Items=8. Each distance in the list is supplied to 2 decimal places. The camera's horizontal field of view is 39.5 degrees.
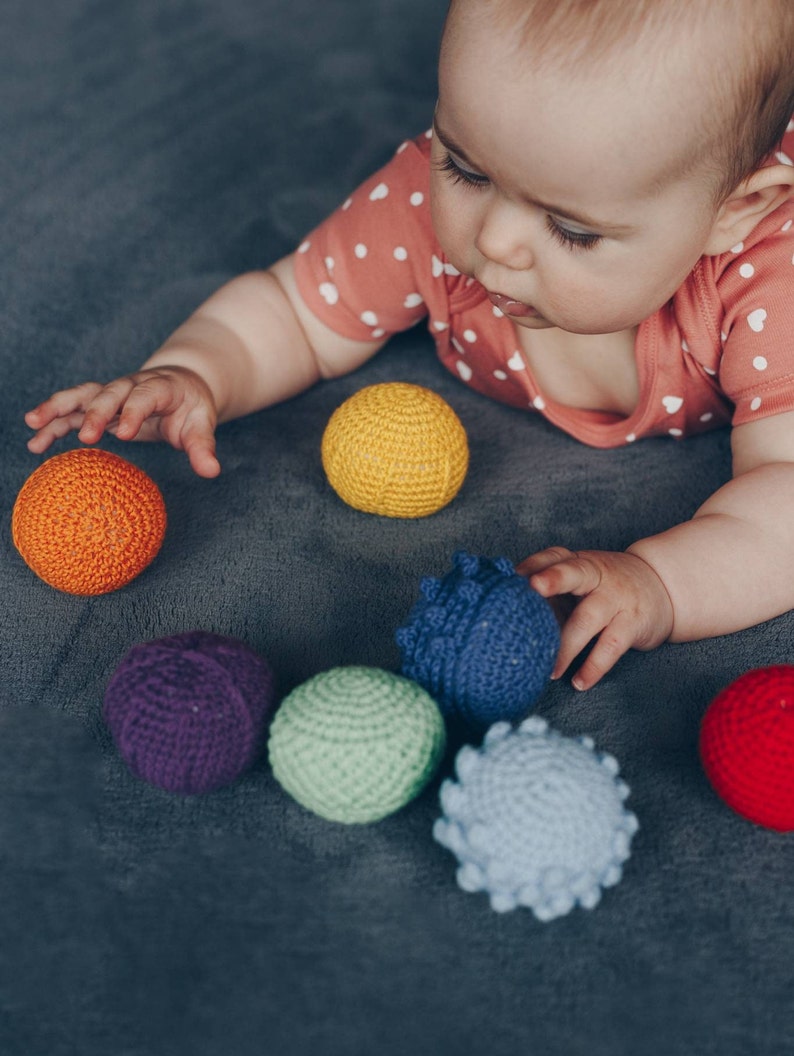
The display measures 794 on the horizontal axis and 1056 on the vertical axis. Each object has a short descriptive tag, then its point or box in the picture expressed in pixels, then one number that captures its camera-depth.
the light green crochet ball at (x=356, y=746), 0.65
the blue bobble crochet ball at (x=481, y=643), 0.70
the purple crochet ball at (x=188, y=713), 0.67
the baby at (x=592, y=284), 0.72
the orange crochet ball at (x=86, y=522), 0.79
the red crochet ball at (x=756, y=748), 0.67
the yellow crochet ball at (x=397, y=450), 0.87
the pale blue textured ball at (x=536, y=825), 0.62
